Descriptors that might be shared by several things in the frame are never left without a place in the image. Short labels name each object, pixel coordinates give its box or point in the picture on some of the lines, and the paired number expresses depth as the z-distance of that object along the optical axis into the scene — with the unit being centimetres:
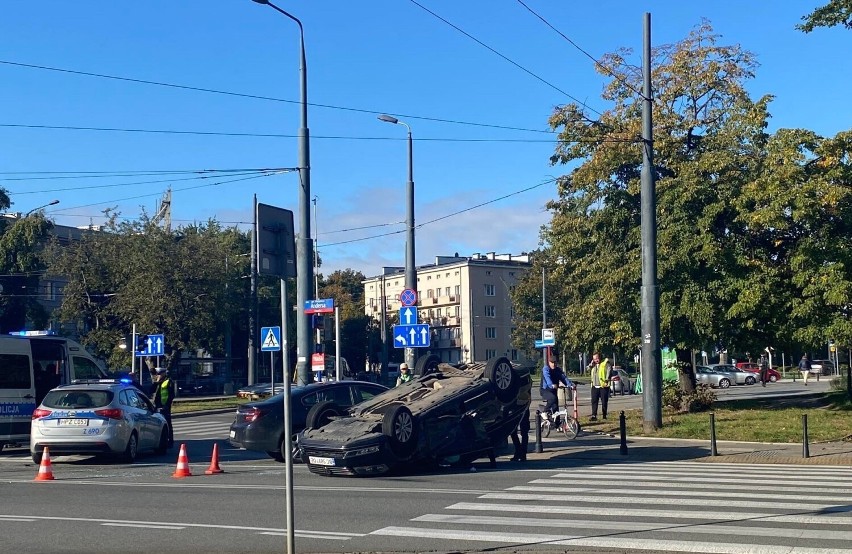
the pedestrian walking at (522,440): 1798
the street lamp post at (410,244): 2801
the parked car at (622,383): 5022
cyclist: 2150
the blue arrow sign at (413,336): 2775
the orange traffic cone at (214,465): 1703
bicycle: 2234
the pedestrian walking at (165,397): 2367
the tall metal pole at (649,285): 2247
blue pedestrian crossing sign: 3600
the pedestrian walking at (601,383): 2683
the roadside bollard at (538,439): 1942
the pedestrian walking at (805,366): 5841
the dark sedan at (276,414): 1841
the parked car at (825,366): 7012
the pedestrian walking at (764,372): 5611
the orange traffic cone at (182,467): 1638
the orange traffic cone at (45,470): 1625
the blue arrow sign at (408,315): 2809
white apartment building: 9850
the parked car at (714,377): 5810
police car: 1869
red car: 6310
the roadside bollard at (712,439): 1877
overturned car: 1525
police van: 2131
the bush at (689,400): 2773
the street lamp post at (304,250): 2278
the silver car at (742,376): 5962
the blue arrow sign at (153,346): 3688
